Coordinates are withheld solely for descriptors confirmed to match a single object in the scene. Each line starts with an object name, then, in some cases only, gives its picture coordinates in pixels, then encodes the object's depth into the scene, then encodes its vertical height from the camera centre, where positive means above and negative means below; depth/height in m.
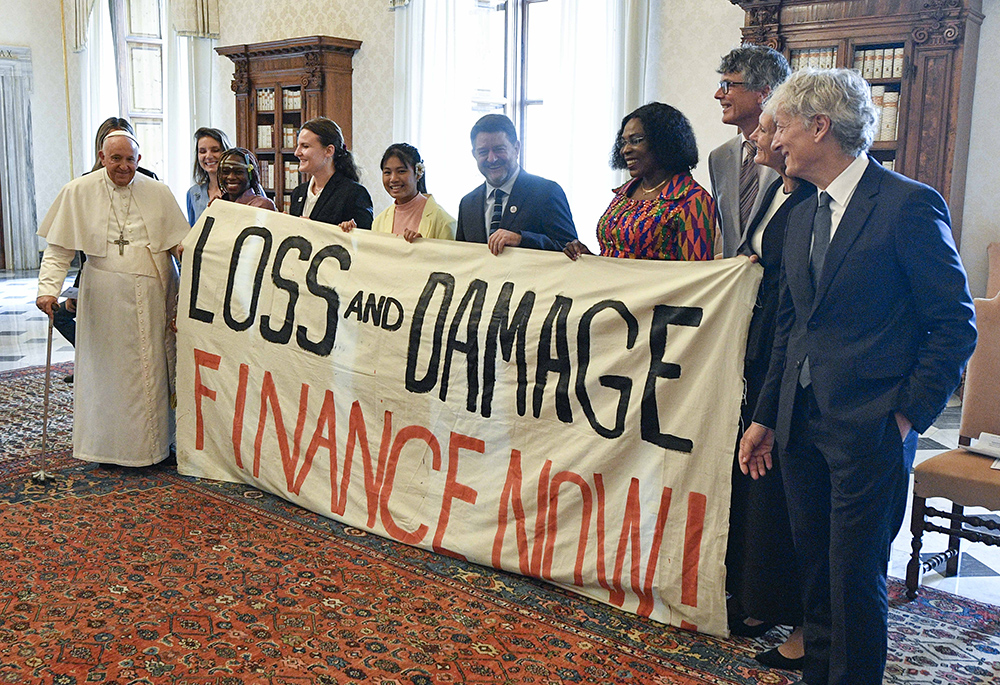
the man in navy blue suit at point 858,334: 2.04 -0.32
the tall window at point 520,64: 7.68 +0.90
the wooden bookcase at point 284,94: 8.56 +0.71
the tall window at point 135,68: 12.44 +1.29
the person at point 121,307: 4.17 -0.61
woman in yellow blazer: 3.84 -0.12
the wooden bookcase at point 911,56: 5.41 +0.74
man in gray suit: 2.93 +0.12
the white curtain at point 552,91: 6.64 +0.64
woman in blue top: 4.91 +0.01
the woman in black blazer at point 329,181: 4.07 -0.04
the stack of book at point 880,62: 5.59 +0.71
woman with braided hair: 4.36 -0.04
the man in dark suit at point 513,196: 3.46 -0.07
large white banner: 2.75 -0.74
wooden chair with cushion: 2.97 -0.88
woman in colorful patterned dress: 2.89 -0.04
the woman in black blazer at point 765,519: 2.63 -0.93
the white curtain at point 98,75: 12.57 +1.19
